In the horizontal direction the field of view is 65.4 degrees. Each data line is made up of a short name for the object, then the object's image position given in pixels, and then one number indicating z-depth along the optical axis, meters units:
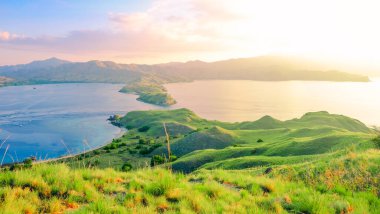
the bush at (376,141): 24.62
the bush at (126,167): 56.82
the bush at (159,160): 60.92
